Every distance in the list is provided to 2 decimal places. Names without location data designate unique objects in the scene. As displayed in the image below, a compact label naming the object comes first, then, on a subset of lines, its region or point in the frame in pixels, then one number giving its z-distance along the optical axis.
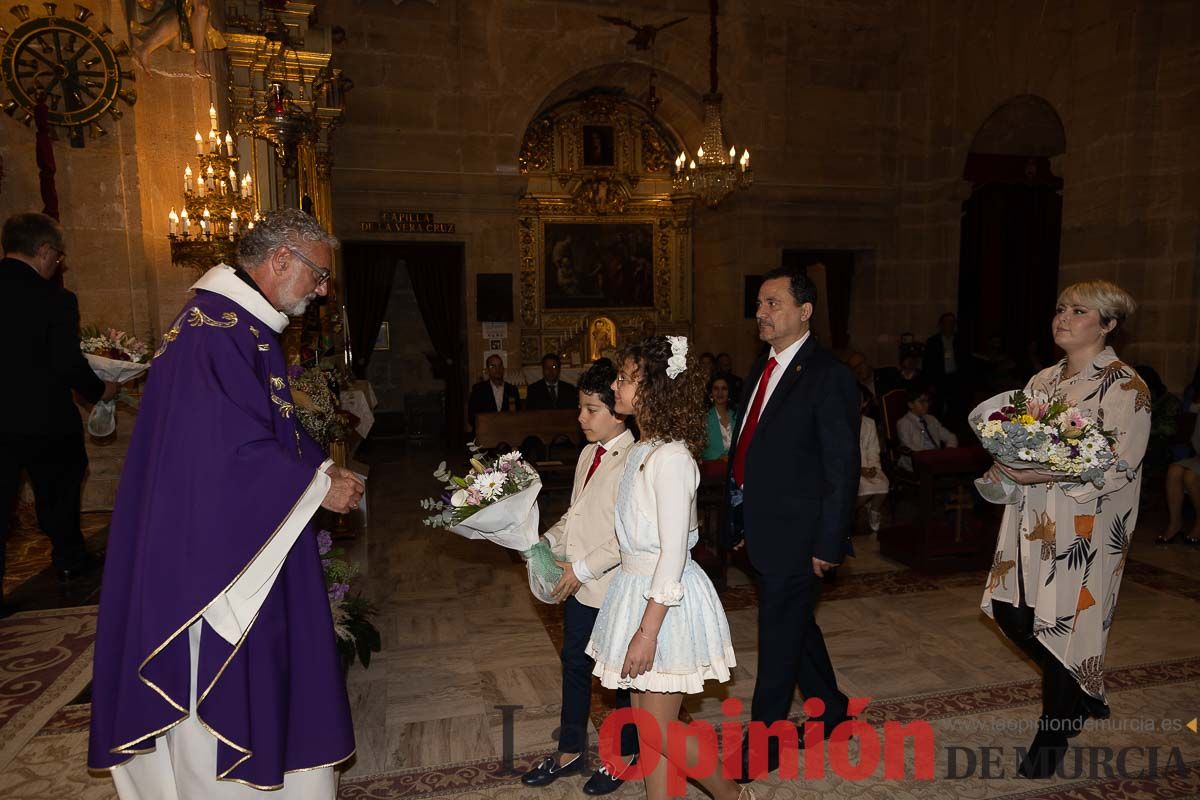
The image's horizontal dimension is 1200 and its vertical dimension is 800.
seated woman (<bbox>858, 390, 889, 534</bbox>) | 6.64
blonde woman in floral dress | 2.94
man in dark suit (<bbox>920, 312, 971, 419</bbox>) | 11.51
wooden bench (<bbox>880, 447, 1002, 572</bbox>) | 5.85
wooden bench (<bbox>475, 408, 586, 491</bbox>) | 8.06
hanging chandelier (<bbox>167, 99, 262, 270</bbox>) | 5.23
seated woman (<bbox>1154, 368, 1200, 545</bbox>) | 6.29
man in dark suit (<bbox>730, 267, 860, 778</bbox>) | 2.92
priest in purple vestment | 2.20
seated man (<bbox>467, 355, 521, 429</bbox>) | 9.47
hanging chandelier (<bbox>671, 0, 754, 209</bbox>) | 8.83
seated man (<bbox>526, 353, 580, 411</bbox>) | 9.23
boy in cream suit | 2.75
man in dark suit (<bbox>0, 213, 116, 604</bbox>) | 4.71
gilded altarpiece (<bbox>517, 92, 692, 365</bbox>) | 13.79
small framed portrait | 13.93
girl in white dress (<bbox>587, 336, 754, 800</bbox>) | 2.37
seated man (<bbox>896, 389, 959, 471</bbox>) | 7.27
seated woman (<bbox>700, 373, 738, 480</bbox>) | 6.58
